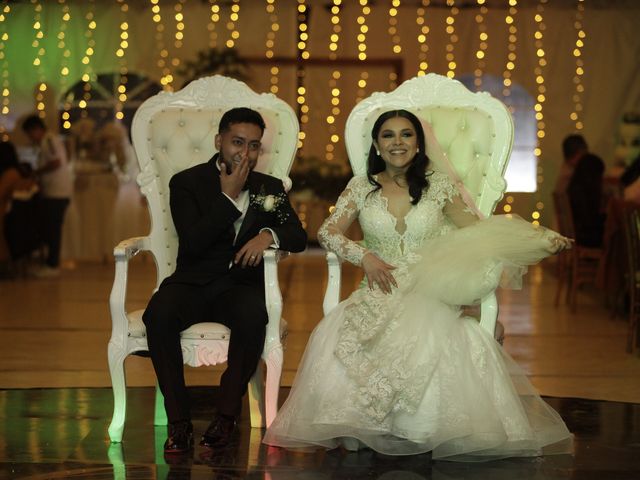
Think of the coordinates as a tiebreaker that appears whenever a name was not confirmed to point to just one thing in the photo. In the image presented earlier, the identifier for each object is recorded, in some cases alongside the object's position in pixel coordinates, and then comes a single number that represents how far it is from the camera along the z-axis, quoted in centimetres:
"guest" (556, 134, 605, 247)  906
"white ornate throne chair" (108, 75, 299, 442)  507
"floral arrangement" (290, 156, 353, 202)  1134
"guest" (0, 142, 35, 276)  1052
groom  442
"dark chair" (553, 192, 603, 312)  887
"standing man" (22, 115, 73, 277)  1109
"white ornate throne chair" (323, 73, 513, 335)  495
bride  418
